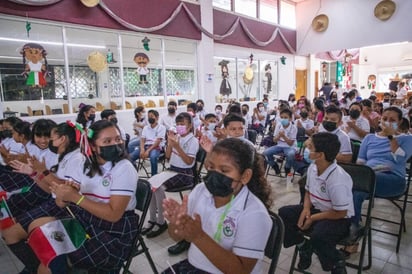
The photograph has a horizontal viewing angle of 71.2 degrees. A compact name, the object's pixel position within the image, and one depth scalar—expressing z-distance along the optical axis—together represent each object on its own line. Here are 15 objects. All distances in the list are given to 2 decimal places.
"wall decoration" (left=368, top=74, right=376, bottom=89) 15.55
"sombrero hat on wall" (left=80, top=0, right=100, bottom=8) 5.59
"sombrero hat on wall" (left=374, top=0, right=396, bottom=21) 8.93
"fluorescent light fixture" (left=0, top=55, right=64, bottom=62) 5.94
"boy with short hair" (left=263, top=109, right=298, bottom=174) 4.09
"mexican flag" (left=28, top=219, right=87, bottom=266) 1.40
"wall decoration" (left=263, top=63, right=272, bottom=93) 10.74
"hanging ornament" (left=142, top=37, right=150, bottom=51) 6.70
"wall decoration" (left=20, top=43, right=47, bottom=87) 5.15
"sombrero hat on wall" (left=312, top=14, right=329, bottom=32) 10.39
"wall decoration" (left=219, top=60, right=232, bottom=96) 9.21
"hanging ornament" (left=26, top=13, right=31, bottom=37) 5.00
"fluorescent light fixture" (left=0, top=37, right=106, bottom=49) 5.67
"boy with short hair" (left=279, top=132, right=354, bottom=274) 1.69
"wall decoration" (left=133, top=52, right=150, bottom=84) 6.69
